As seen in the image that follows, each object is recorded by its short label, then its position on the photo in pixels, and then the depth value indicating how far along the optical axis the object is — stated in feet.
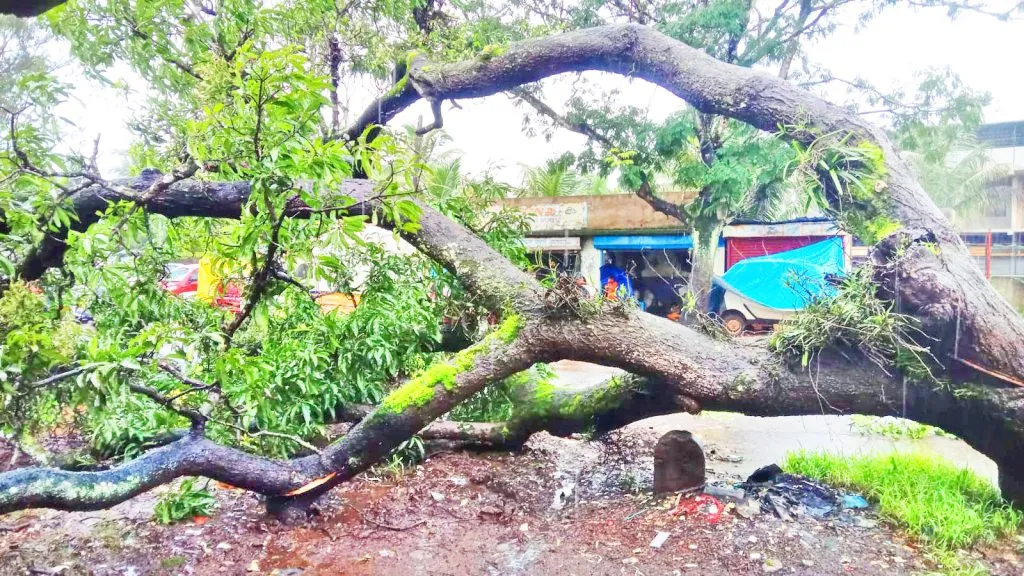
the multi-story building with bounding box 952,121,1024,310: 35.60
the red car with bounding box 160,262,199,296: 42.93
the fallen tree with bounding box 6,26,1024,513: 10.43
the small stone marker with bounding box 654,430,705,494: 13.67
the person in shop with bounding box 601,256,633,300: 48.32
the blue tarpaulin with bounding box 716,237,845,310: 36.70
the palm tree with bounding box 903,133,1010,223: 49.39
